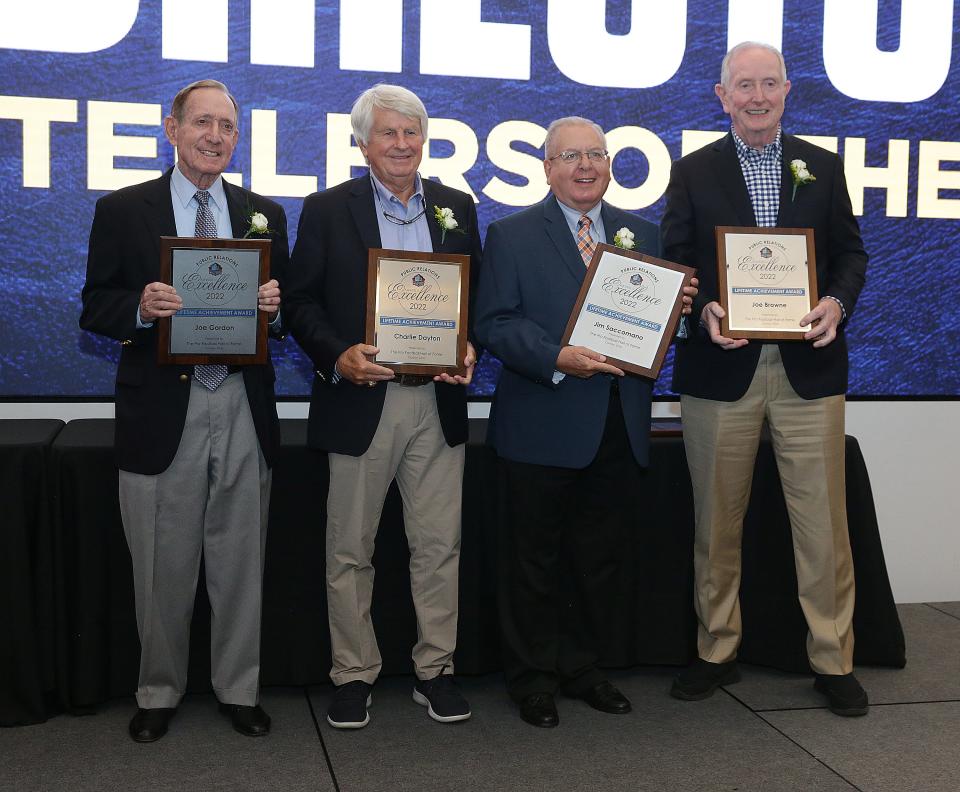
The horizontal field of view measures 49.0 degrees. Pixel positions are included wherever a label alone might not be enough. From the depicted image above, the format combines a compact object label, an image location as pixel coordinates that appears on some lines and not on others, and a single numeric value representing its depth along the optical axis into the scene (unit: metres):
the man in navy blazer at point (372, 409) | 2.83
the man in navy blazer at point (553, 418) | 2.90
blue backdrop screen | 3.63
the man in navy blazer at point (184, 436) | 2.72
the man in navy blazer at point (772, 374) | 3.05
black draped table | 3.02
